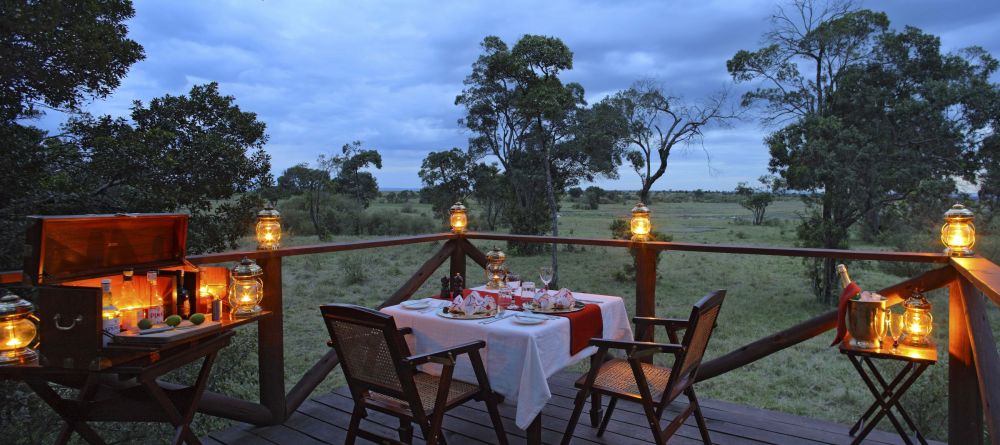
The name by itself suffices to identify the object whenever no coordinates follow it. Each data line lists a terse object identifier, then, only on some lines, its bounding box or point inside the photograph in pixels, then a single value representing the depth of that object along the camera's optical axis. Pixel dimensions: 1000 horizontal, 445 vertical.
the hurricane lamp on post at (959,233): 2.91
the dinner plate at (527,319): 2.79
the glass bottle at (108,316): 2.01
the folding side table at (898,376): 2.65
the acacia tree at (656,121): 13.84
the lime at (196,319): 2.28
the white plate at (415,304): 3.13
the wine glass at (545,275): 3.45
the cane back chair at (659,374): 2.46
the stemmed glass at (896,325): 2.84
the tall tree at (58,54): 4.68
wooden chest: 1.87
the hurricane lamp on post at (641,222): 3.88
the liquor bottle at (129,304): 2.22
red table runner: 2.94
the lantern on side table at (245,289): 2.60
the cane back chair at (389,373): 2.30
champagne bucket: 2.79
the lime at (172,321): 2.21
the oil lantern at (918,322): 2.78
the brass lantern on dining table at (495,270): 3.74
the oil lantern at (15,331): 1.85
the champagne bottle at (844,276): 2.91
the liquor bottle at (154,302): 2.27
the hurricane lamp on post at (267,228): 3.17
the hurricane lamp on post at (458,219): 4.77
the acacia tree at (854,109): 10.89
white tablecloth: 2.60
